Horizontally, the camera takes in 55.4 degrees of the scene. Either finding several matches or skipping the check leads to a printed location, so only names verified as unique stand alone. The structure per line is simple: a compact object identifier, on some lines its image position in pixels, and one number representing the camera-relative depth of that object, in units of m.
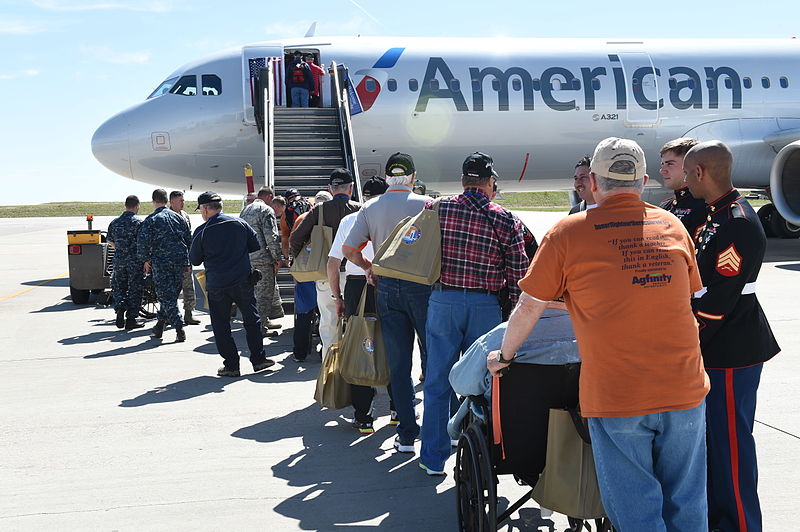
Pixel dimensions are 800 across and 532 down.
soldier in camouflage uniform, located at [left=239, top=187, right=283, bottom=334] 8.19
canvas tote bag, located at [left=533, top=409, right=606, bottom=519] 2.84
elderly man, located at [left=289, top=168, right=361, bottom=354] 6.48
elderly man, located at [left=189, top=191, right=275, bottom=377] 6.73
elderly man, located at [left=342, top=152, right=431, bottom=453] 4.55
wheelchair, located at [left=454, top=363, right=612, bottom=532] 3.00
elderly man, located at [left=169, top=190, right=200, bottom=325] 9.47
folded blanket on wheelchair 3.01
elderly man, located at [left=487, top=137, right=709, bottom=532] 2.51
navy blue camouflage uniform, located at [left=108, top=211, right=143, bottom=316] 9.32
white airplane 13.64
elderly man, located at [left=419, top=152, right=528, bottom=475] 4.15
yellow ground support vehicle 11.25
